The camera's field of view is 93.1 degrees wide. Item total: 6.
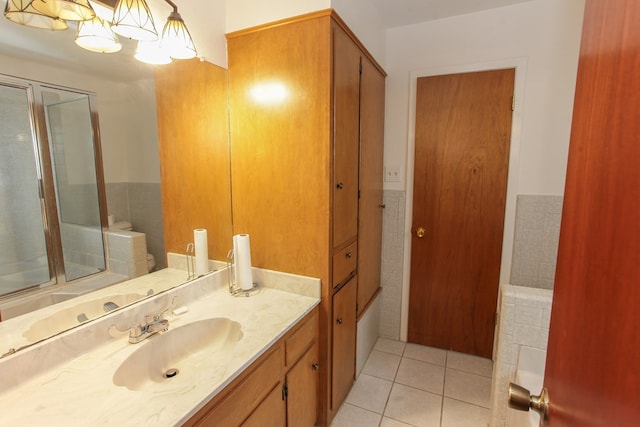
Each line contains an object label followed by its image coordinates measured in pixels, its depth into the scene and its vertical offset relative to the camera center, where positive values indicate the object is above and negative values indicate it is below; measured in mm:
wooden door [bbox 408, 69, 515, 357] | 2131 -207
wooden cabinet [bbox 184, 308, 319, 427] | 953 -804
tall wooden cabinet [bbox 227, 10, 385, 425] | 1479 +117
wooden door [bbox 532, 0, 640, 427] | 333 -82
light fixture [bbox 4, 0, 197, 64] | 967 +550
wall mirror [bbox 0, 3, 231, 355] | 955 +198
